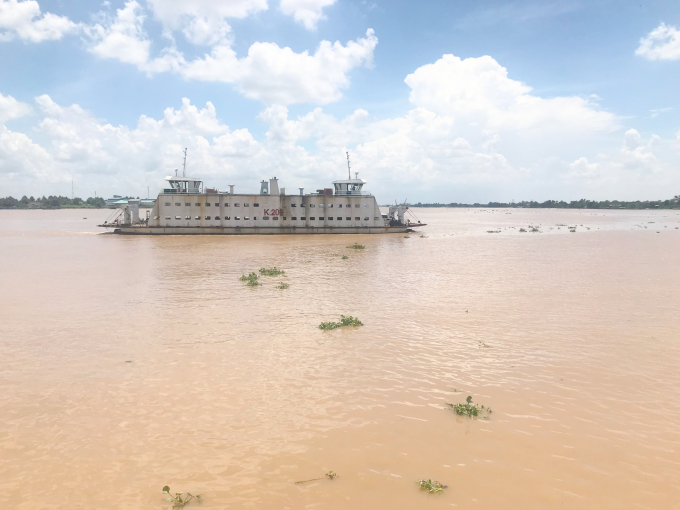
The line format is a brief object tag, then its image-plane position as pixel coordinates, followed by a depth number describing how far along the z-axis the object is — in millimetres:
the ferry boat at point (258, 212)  52750
